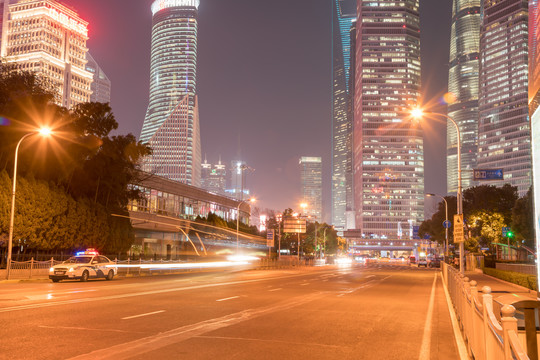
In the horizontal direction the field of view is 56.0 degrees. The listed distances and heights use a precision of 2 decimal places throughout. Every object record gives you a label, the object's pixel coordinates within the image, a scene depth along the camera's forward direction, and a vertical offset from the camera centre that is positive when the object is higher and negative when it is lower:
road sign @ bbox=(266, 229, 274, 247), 63.02 -0.36
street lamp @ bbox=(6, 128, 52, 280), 30.61 +0.98
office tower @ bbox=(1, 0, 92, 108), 175.00 +67.76
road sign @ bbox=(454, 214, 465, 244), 24.41 +0.37
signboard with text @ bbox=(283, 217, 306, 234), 74.81 +1.44
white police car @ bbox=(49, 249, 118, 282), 30.09 -2.16
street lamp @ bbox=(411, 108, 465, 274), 25.91 +3.59
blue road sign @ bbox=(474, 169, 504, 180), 23.81 +2.95
